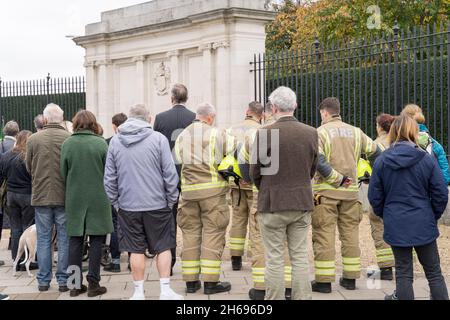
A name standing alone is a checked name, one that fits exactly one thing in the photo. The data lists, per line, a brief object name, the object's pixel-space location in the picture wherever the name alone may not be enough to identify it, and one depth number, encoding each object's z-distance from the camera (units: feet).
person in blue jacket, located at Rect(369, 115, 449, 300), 17.54
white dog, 25.12
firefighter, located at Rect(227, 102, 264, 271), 23.21
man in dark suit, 24.79
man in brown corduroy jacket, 18.16
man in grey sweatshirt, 20.08
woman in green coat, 21.84
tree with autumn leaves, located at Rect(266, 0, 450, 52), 57.26
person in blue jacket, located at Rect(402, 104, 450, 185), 22.81
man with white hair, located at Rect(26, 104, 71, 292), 22.75
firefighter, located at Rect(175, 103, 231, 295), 21.49
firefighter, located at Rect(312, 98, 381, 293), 21.22
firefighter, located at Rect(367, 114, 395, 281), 23.09
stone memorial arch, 41.06
